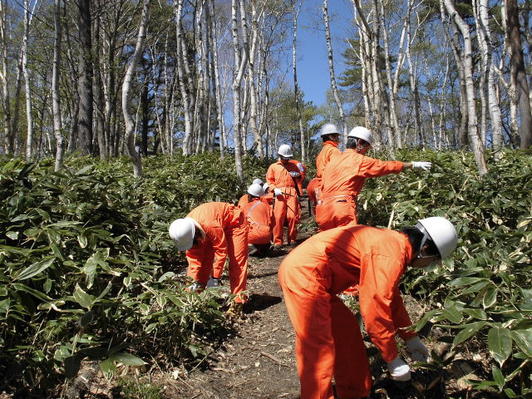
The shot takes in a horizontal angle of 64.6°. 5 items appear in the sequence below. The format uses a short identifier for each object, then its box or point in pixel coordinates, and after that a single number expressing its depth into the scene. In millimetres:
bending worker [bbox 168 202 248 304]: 4348
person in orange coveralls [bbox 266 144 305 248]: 7934
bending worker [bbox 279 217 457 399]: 2623
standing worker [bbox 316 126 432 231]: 4828
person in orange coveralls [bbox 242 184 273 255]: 7105
